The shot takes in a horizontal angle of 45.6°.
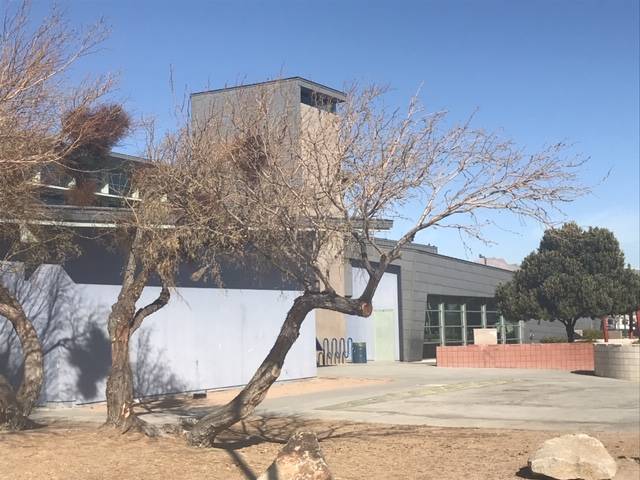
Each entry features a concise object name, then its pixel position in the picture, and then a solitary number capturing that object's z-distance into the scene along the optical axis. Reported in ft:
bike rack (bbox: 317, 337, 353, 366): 103.04
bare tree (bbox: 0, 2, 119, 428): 30.27
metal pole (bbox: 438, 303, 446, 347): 127.65
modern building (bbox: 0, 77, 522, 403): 43.32
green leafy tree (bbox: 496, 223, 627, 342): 100.27
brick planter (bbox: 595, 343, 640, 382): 72.18
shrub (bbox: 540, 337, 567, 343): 109.81
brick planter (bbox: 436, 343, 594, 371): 88.22
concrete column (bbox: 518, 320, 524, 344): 151.64
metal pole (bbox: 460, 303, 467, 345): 134.21
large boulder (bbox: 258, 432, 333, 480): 24.27
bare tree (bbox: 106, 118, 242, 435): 34.22
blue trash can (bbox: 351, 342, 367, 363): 108.27
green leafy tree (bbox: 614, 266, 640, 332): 101.24
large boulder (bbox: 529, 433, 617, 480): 27.91
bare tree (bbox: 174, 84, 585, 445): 31.65
